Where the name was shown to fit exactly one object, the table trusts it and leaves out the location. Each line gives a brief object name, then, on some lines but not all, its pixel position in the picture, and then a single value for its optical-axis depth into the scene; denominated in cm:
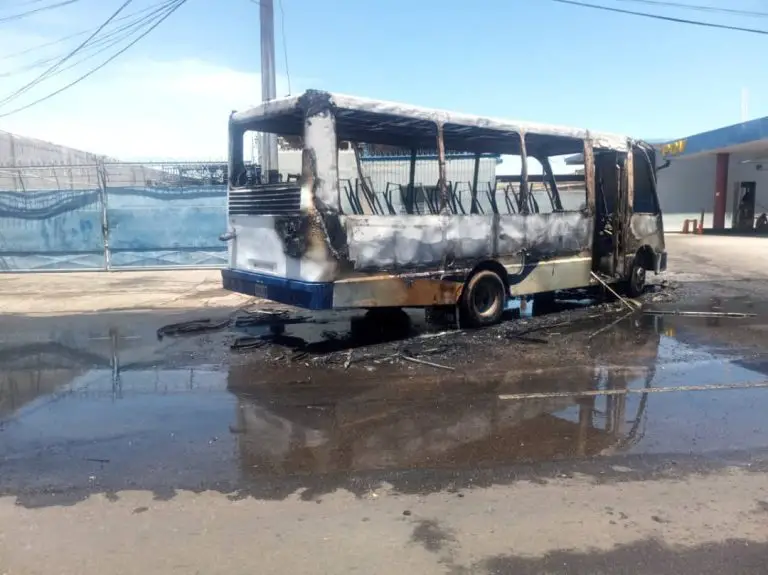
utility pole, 1195
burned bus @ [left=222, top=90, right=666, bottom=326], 689
